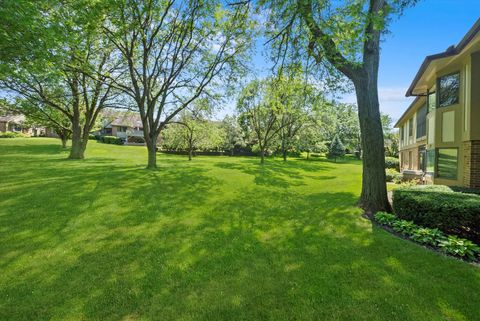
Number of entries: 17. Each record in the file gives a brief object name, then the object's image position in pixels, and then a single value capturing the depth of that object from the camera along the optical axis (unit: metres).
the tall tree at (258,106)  26.40
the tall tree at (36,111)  17.36
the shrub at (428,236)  5.74
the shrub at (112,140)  49.94
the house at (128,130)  59.91
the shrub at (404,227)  6.34
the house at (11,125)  56.75
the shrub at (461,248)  5.18
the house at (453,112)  10.94
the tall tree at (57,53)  7.40
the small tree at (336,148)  50.44
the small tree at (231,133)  45.91
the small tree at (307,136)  35.50
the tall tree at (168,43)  12.00
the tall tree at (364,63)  7.62
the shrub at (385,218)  7.07
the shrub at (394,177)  16.66
